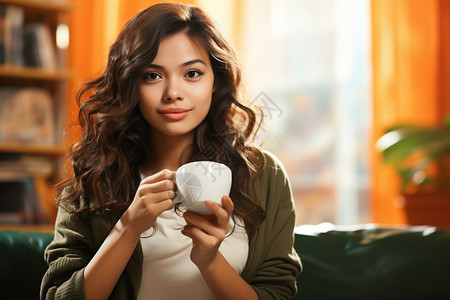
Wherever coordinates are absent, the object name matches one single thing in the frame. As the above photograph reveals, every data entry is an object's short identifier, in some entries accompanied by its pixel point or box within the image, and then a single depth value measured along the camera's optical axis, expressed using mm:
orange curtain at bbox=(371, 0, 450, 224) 3791
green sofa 1714
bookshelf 3143
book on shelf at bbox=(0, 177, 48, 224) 3162
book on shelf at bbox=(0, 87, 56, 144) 3168
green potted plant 3293
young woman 1382
